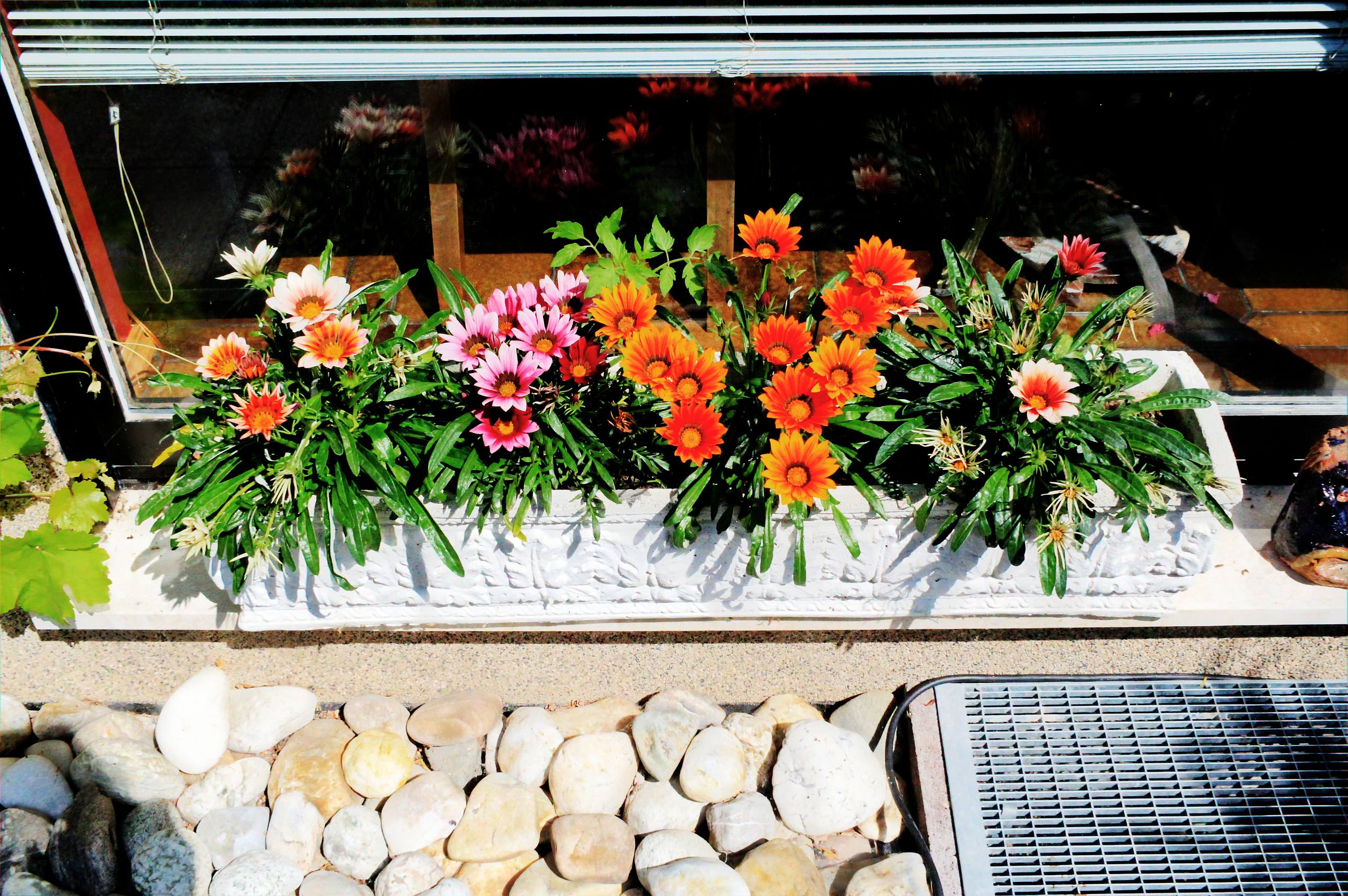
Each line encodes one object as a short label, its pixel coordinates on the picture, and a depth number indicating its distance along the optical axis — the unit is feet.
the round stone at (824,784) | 8.00
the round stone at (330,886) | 7.53
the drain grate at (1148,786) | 7.75
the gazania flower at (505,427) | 6.89
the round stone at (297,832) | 7.87
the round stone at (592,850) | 7.63
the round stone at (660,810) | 8.00
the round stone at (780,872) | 7.47
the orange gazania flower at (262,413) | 6.66
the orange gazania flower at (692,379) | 6.61
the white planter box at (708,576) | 7.64
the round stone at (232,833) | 7.84
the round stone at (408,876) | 7.62
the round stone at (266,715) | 8.49
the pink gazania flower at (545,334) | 6.82
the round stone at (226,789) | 8.05
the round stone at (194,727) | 8.29
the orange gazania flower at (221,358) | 7.09
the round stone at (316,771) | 8.16
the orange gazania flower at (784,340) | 6.73
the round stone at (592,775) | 8.11
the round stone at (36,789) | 7.95
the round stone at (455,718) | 8.52
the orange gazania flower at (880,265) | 7.14
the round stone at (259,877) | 7.50
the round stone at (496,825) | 7.84
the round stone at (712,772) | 8.07
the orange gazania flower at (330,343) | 6.68
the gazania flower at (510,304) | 7.00
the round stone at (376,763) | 8.21
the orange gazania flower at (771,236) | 7.06
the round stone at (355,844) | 7.82
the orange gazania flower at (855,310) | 6.81
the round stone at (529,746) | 8.36
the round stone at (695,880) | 7.29
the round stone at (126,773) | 8.05
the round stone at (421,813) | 7.96
